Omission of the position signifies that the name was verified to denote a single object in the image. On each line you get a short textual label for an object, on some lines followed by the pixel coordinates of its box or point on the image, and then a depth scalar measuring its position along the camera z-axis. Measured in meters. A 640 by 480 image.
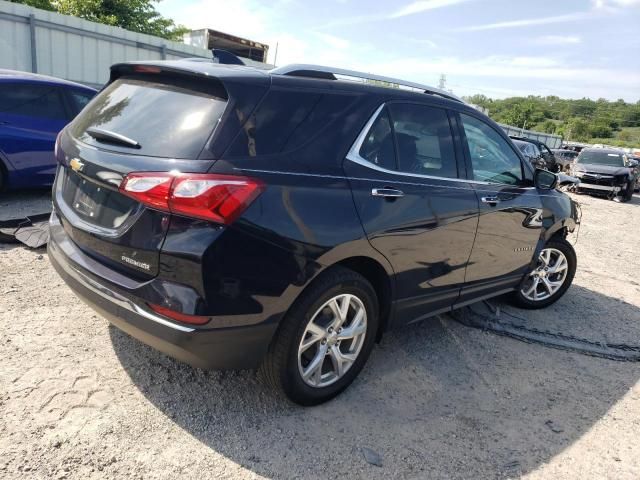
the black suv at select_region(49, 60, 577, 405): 2.27
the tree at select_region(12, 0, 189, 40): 19.27
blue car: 6.09
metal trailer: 11.22
